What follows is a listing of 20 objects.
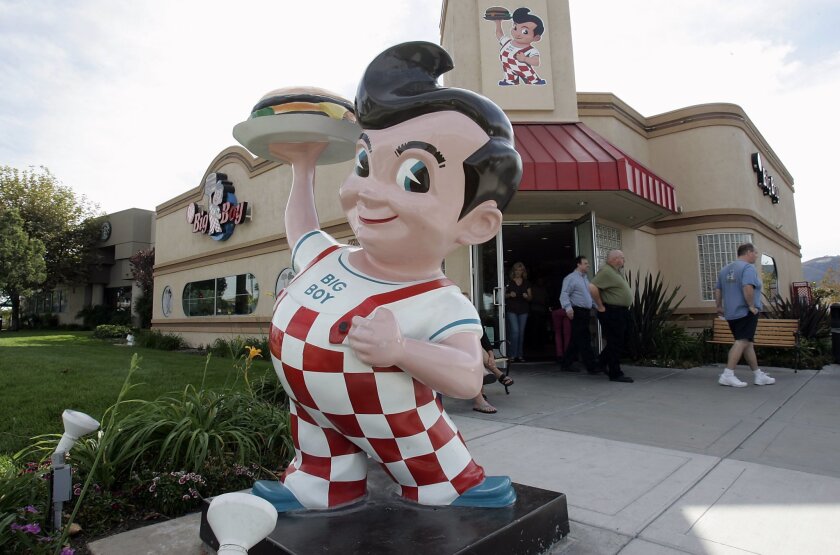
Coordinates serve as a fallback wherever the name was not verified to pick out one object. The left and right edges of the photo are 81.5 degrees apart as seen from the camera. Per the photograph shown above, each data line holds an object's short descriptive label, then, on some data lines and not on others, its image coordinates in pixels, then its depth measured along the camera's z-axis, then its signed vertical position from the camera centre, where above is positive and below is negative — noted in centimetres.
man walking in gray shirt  541 +3
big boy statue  157 +4
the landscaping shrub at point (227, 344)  1026 -52
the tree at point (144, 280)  2098 +189
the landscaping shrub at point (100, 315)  2489 +49
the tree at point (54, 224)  2581 +555
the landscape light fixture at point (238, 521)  99 -41
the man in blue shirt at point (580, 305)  643 +8
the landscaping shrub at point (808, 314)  803 -15
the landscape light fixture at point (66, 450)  177 -47
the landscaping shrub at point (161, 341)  1363 -52
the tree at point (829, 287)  1726 +68
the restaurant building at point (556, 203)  696 +193
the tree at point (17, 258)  2281 +330
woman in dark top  727 +10
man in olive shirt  602 +9
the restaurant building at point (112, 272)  2645 +291
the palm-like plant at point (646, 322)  782 -20
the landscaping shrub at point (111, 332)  1736 -27
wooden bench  669 -38
